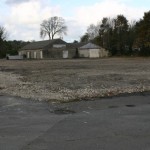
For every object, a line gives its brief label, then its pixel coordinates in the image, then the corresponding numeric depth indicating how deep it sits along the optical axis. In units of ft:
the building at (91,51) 272.73
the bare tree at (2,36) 287.63
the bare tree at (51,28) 373.11
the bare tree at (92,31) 356.29
